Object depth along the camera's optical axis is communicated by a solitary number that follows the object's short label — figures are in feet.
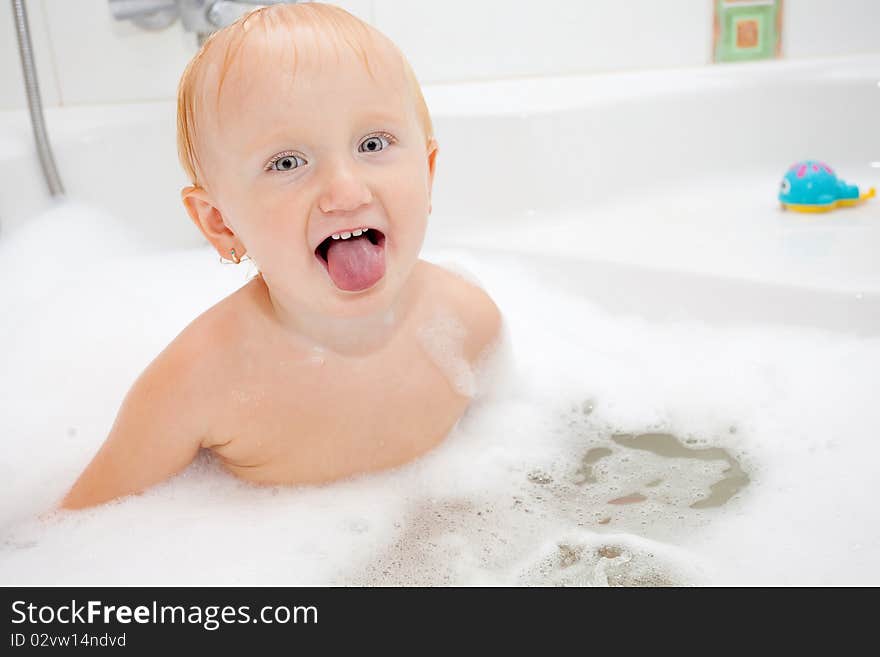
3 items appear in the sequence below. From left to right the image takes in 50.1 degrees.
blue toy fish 4.94
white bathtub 2.69
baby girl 2.44
